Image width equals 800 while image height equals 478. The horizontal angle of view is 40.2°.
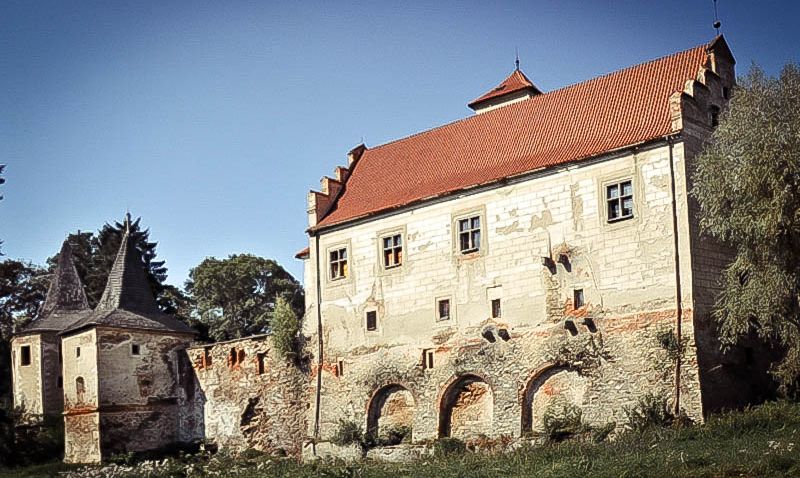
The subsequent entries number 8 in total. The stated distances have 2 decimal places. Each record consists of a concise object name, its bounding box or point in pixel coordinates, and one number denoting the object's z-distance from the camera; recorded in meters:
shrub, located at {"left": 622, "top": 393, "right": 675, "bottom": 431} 27.78
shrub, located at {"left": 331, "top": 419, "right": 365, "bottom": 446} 34.75
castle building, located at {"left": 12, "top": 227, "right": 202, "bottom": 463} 40.78
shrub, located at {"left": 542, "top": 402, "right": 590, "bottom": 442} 29.47
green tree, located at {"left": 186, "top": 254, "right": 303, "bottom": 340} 65.12
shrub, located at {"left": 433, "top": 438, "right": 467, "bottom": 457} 30.99
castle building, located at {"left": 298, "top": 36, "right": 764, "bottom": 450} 29.22
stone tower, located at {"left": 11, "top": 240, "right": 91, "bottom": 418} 46.41
